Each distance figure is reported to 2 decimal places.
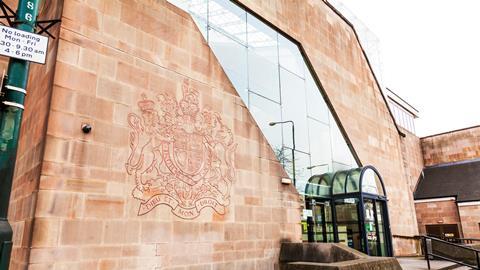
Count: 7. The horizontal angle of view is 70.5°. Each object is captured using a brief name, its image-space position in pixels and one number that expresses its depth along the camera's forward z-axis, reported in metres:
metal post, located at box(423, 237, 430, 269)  11.49
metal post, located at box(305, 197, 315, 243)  13.82
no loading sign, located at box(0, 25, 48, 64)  4.01
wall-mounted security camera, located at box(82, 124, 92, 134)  6.02
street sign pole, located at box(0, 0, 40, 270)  3.68
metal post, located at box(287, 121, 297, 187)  13.70
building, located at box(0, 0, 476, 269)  5.71
